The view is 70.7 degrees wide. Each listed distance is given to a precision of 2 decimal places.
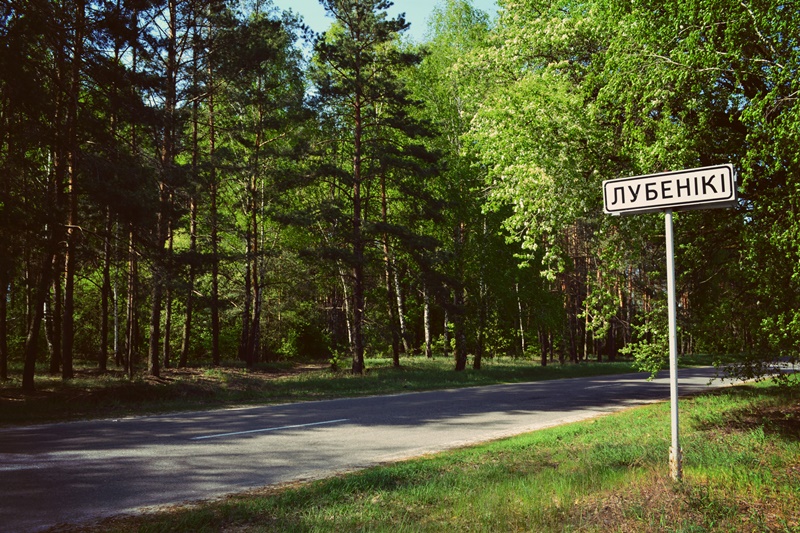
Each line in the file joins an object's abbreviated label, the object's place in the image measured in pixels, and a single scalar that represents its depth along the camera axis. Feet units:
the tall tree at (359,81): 76.64
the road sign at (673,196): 15.53
